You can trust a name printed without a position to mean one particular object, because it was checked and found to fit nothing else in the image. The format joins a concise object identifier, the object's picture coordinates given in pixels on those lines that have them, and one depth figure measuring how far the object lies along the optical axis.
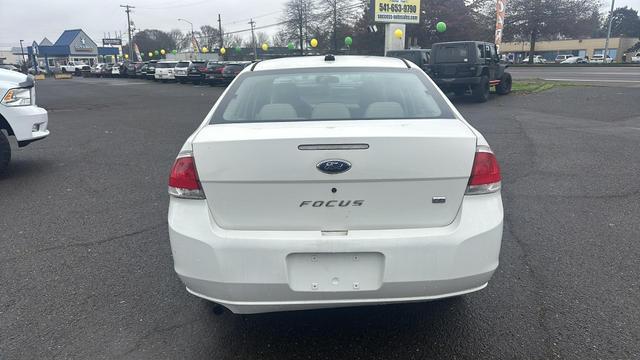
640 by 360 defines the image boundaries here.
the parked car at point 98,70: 58.70
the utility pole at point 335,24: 57.09
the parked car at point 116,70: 53.31
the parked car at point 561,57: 76.91
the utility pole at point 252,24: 86.56
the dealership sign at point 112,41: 100.25
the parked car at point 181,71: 34.73
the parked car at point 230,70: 27.23
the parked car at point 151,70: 41.13
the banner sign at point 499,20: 22.47
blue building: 90.31
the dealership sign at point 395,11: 26.20
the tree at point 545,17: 53.25
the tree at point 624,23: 88.81
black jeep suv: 15.12
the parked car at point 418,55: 17.45
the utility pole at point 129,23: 77.61
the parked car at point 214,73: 28.97
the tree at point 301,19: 62.28
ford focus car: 2.29
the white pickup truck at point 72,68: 75.88
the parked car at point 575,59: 67.97
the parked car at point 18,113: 6.12
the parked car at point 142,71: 44.02
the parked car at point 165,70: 36.72
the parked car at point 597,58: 67.58
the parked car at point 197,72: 31.46
